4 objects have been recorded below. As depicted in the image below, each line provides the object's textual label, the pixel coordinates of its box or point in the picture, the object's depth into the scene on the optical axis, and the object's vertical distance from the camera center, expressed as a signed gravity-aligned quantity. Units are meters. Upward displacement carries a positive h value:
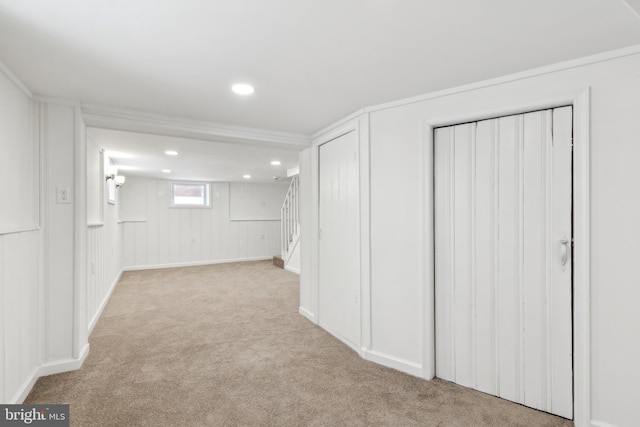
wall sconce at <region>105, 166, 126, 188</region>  4.53 +0.59
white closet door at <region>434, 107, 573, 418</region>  1.94 -0.31
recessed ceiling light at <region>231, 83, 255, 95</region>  2.18 +0.89
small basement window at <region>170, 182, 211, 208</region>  7.53 +0.45
